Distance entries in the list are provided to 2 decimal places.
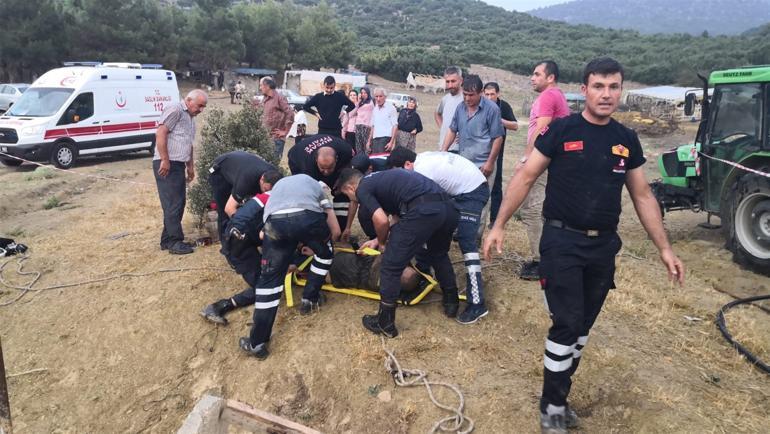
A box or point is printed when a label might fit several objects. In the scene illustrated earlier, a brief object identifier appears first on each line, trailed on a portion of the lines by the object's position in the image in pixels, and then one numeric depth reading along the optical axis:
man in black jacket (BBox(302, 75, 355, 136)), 7.56
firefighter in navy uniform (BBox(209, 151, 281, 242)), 4.77
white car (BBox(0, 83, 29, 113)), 19.09
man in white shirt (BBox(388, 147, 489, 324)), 4.34
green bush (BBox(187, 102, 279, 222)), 6.49
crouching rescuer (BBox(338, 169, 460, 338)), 3.86
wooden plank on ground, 2.76
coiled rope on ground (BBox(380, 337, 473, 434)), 3.18
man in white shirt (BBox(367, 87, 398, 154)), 8.05
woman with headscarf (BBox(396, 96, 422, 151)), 8.42
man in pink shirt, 4.50
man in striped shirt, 5.72
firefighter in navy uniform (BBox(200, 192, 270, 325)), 4.34
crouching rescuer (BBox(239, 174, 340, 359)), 3.98
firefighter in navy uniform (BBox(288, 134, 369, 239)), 4.75
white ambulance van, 11.41
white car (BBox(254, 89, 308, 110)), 24.69
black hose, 3.73
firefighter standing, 2.71
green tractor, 6.14
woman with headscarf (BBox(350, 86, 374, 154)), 8.43
